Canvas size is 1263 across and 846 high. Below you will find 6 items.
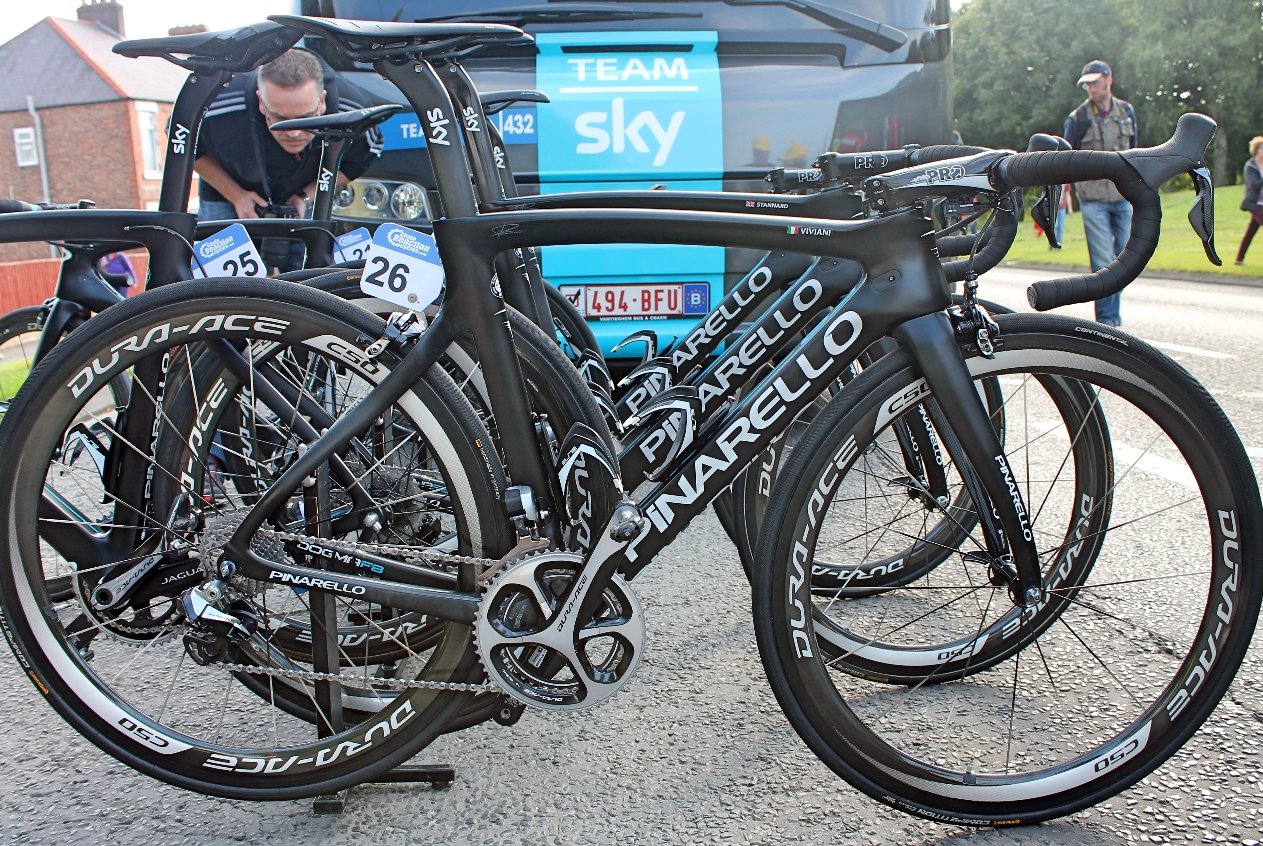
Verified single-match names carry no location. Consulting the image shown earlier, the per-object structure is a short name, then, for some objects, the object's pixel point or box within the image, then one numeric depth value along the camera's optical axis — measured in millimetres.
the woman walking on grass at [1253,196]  16484
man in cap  9773
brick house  47719
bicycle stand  2377
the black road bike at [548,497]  2178
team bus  4906
